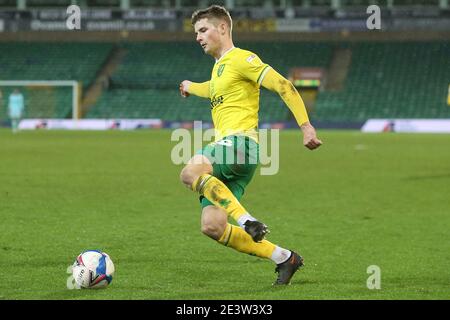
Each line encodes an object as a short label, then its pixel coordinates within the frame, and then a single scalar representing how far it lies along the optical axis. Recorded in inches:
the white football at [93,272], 545.3
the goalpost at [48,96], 3671.3
